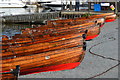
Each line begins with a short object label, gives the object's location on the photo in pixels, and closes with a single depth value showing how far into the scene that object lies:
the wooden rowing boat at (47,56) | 10.14
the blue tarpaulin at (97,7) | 36.28
